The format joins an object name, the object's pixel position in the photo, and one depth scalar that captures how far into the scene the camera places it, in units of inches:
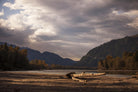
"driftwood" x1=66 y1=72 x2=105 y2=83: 1083.8
